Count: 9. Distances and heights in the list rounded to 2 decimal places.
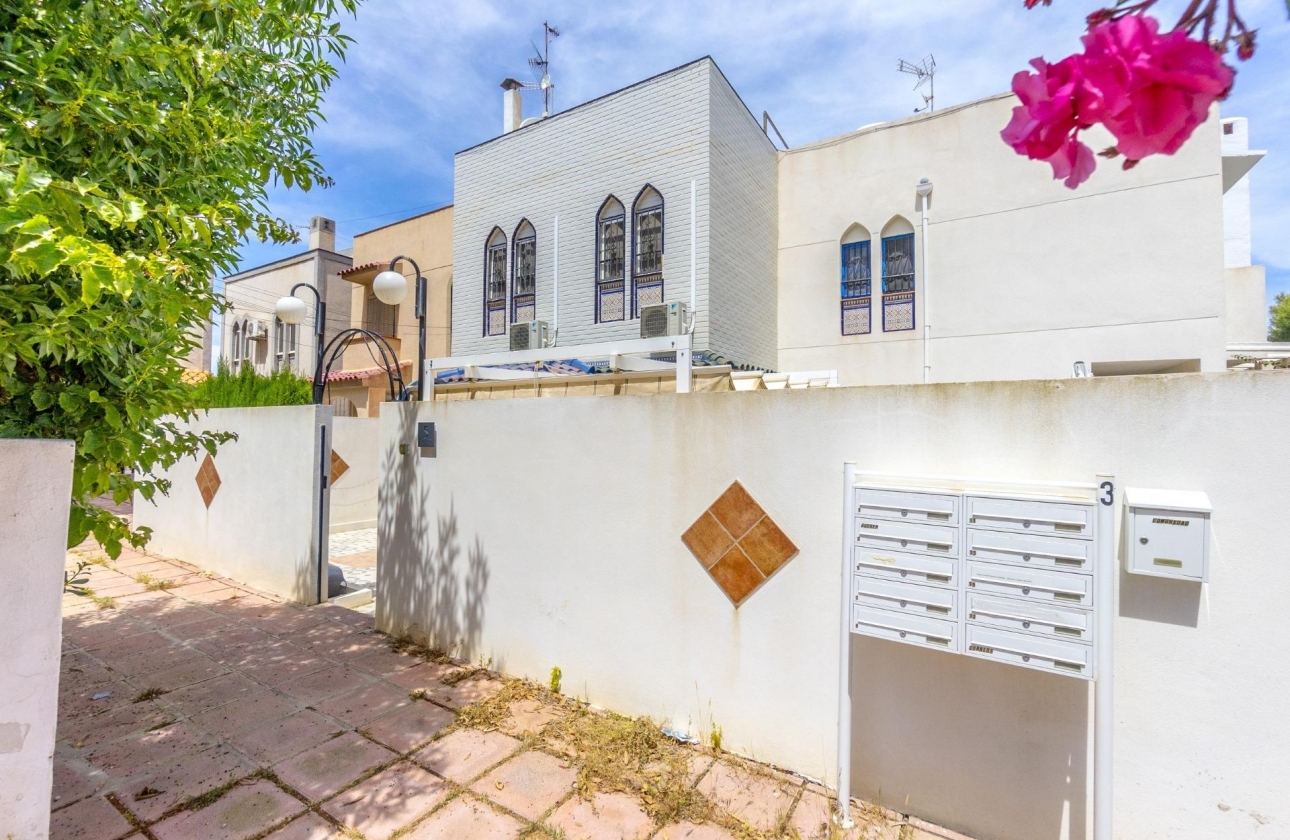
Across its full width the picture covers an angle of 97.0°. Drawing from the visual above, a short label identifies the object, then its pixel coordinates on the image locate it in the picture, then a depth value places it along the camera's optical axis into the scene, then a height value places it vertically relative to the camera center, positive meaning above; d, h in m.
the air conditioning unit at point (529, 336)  11.66 +1.91
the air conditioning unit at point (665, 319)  9.77 +1.92
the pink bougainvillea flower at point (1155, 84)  0.74 +0.46
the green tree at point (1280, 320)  27.27 +5.80
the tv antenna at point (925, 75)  12.98 +8.20
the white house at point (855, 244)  8.84 +3.47
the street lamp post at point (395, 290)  6.52 +1.58
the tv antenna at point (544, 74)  14.93 +9.33
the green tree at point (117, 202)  1.99 +0.92
